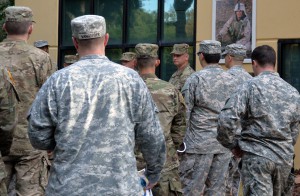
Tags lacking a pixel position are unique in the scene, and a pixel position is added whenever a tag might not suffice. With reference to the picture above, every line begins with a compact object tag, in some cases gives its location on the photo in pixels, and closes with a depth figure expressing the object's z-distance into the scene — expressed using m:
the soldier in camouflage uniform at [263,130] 7.79
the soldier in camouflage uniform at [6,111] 6.90
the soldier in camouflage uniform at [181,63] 13.12
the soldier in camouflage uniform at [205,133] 10.87
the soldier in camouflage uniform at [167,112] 8.71
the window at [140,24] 15.98
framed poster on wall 14.61
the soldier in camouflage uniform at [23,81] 8.40
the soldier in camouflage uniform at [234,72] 11.60
